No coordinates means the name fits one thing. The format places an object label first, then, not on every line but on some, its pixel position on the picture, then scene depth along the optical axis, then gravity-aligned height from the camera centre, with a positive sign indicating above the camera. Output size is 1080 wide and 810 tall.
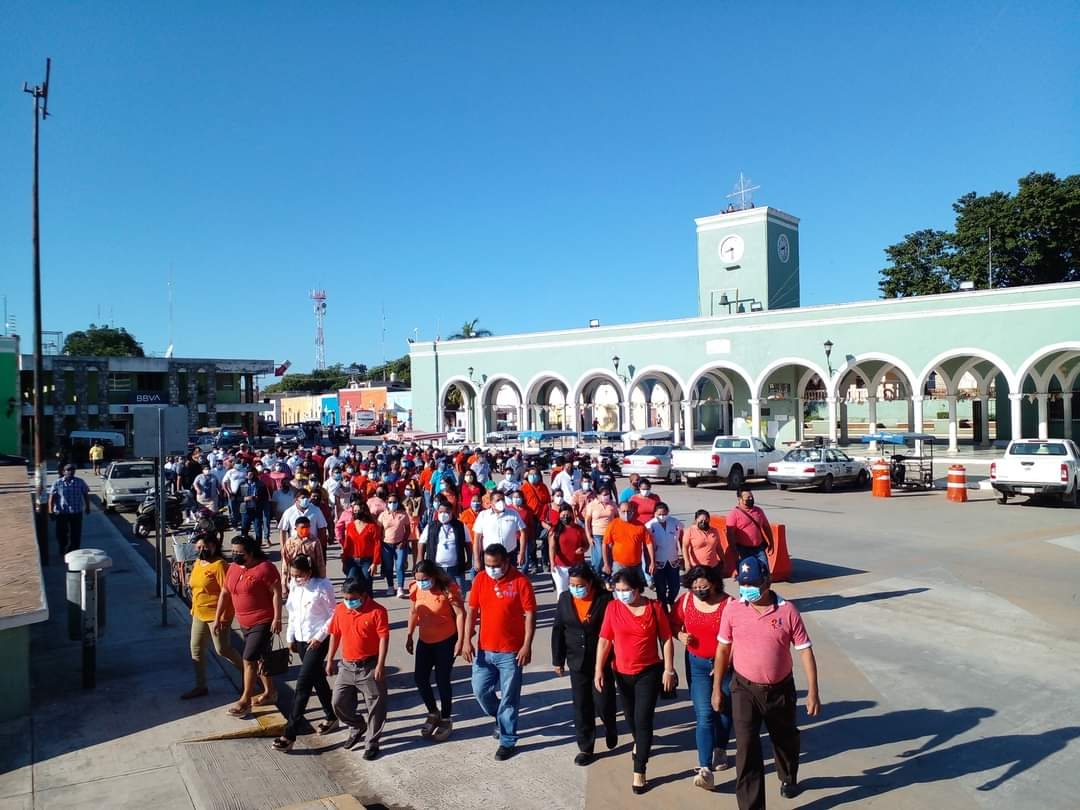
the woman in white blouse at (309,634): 6.21 -1.69
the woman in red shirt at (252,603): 6.65 -1.50
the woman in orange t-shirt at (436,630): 6.23 -1.63
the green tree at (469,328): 71.49 +8.30
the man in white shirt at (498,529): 9.52 -1.31
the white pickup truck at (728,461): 23.78 -1.39
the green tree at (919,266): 54.94 +10.28
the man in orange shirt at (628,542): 8.96 -1.40
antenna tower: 141.38 +22.02
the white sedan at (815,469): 22.75 -1.61
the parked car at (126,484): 20.64 -1.49
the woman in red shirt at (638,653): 5.38 -1.60
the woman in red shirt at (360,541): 9.91 -1.48
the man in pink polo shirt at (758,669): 4.82 -1.56
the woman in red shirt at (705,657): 5.42 -1.64
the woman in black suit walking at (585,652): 5.83 -1.72
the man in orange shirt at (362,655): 5.97 -1.74
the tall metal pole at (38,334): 21.46 +2.88
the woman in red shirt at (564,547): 9.40 -1.51
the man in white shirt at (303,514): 10.51 -1.21
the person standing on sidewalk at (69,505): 13.64 -1.32
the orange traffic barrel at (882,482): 21.80 -1.90
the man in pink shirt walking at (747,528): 9.33 -1.32
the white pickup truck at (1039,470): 18.23 -1.40
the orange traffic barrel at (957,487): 20.28 -1.94
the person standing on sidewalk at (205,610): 6.99 -1.62
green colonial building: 29.09 +2.45
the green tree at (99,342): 79.94 +8.68
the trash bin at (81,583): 7.21 -1.42
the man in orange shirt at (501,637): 5.92 -1.62
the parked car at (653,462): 26.05 -1.49
